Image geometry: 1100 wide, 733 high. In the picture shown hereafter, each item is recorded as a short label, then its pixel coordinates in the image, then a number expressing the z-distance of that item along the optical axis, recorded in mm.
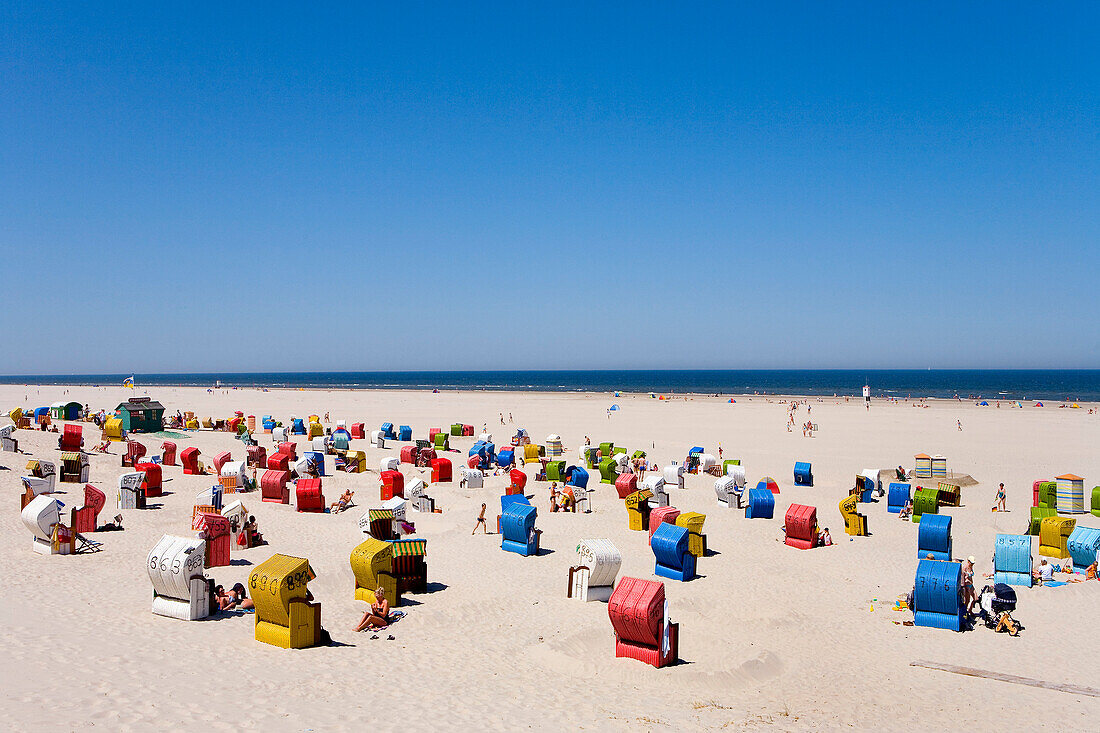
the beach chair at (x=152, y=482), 25484
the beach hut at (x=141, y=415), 42634
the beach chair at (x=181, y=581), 13281
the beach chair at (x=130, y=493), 23281
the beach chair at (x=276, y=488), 25578
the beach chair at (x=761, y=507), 24625
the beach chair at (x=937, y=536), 18844
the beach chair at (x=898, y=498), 26281
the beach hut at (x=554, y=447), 39875
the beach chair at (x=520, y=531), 19594
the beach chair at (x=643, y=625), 11906
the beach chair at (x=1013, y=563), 16703
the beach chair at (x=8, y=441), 31250
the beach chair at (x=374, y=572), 14734
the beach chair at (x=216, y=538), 17188
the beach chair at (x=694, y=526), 18684
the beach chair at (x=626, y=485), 27234
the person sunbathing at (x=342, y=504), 24812
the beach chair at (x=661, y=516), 19969
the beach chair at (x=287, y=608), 12000
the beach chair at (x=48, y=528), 17688
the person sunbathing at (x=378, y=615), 13391
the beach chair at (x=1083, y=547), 17641
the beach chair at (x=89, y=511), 19922
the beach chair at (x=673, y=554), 17281
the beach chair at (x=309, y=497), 24484
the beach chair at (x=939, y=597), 14008
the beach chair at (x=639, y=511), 22766
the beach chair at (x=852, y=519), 22484
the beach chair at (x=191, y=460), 30594
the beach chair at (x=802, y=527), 20812
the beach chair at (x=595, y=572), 15562
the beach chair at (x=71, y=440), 32500
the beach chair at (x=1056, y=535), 19094
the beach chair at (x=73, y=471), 27359
